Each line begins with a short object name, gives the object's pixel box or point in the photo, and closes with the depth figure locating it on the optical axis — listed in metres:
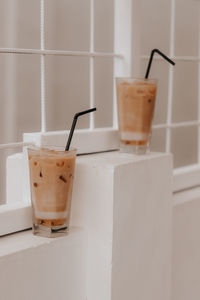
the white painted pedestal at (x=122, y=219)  1.29
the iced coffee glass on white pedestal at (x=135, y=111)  1.39
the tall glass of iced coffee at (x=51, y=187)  1.20
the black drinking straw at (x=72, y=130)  1.23
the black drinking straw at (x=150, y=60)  1.41
